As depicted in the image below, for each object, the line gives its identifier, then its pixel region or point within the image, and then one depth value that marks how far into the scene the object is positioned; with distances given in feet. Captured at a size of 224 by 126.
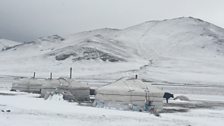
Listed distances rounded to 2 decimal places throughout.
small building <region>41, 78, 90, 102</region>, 146.82
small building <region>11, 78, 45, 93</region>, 184.44
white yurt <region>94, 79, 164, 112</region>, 117.50
